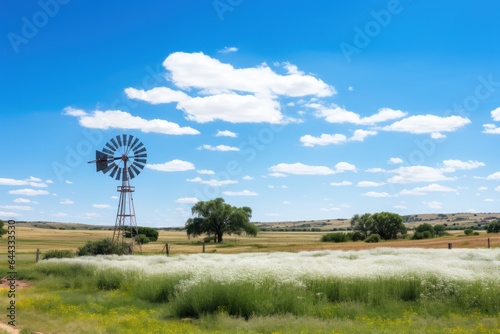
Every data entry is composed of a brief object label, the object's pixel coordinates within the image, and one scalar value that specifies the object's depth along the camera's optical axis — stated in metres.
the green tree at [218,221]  95.19
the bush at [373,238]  81.31
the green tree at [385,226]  95.25
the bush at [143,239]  88.50
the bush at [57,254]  43.56
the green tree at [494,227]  86.90
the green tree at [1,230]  109.92
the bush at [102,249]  45.88
